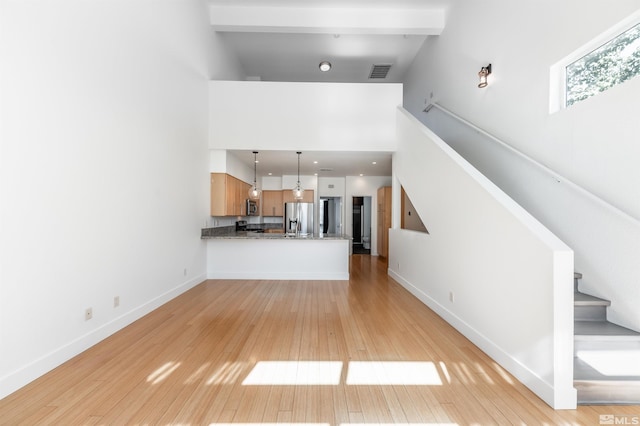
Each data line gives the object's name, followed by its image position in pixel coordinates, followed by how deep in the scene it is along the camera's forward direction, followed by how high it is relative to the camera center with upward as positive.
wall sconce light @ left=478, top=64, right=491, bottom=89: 4.30 +2.07
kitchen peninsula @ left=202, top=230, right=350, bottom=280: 5.68 -0.87
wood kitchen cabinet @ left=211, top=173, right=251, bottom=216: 5.64 +0.38
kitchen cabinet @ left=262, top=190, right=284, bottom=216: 9.60 +0.39
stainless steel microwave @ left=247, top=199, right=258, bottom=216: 7.42 +0.16
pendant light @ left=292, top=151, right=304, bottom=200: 6.37 +0.45
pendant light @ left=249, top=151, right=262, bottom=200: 6.18 +0.47
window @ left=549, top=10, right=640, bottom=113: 2.47 +1.42
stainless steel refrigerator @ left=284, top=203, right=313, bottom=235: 9.34 -0.13
